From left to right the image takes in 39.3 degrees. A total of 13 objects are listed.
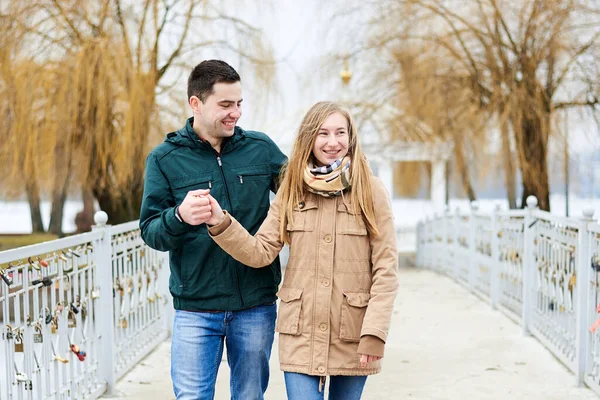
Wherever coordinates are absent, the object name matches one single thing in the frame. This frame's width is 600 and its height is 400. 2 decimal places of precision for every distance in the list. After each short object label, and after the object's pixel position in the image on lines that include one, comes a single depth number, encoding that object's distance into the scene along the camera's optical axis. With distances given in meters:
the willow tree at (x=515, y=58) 13.52
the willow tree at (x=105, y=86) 11.74
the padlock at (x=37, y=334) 4.31
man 3.31
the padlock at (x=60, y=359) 4.64
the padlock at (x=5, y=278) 3.69
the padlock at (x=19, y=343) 3.97
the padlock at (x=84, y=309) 5.22
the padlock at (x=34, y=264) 4.17
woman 3.15
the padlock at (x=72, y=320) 5.02
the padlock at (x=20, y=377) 3.94
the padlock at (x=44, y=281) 4.25
